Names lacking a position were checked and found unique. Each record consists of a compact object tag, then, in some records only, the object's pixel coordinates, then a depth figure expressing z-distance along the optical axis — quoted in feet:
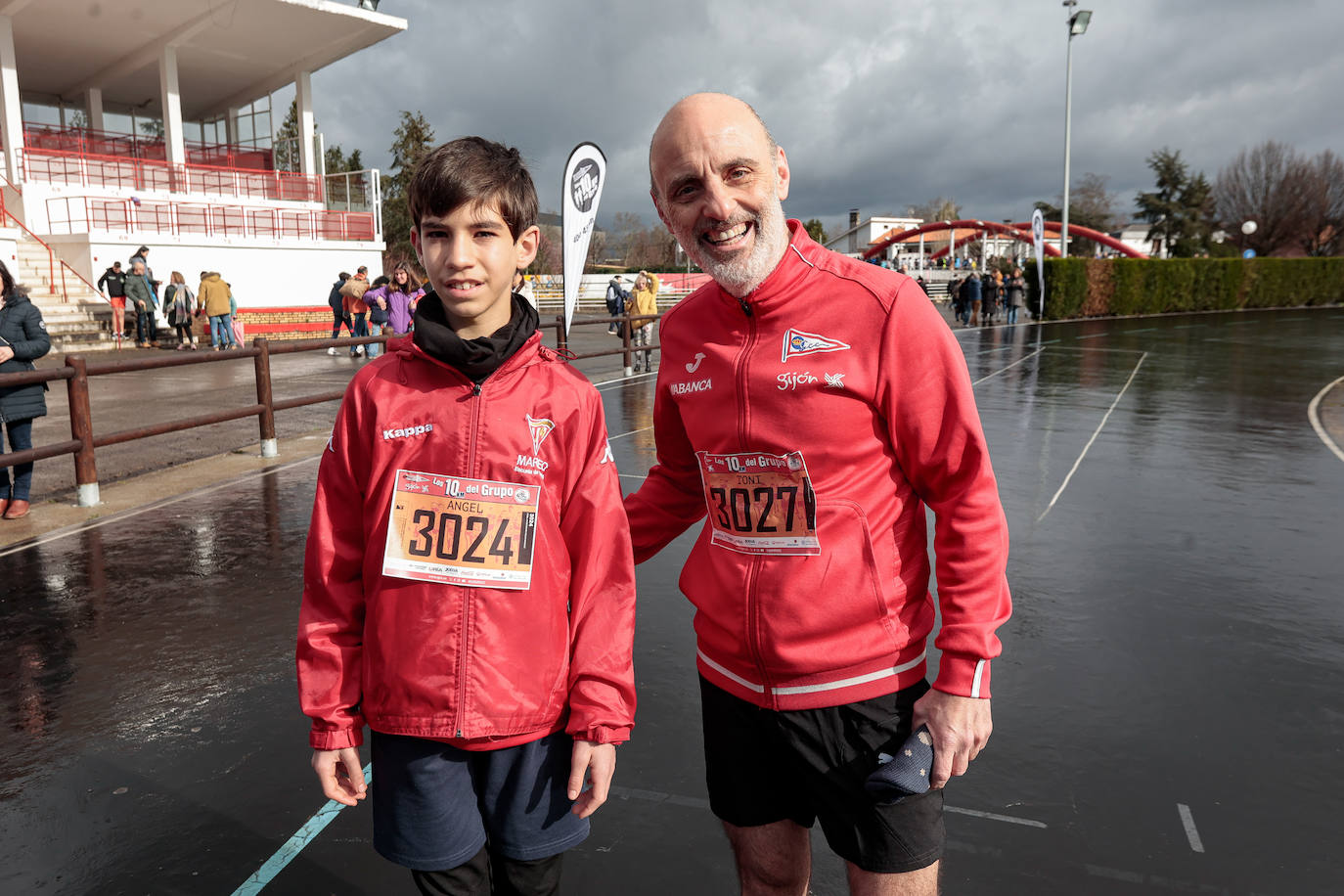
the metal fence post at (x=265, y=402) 29.19
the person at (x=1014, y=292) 96.99
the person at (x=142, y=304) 75.36
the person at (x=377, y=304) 64.75
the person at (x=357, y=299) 69.56
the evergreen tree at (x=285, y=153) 120.47
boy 6.00
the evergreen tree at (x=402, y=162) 194.80
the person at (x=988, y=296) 96.73
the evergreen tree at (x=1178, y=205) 234.58
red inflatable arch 184.34
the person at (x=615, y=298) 69.15
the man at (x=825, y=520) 5.79
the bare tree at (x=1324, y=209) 219.41
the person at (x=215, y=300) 70.38
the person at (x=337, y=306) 72.33
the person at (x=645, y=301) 57.16
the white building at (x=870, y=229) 362.12
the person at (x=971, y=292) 96.68
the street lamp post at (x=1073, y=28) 113.39
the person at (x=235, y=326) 74.08
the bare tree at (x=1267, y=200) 221.05
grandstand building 88.69
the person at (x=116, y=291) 73.92
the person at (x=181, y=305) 73.97
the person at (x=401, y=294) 52.90
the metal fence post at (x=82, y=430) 23.02
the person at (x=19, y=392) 22.45
